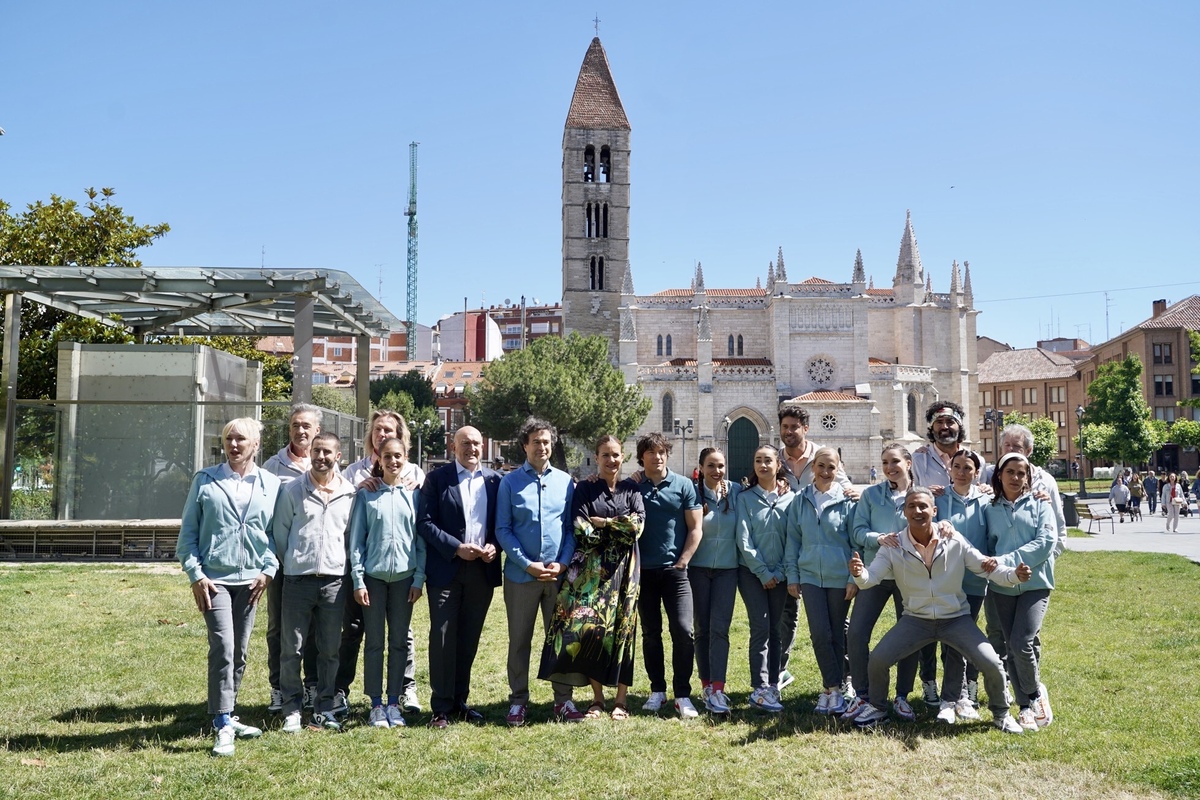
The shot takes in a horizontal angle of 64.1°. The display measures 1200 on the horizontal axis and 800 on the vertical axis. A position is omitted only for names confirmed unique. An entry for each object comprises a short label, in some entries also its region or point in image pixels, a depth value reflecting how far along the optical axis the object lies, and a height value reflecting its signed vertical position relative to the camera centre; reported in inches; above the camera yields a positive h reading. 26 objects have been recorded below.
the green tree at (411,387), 2586.1 +179.6
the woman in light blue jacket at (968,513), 239.9 -15.6
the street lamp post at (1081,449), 1600.6 +2.4
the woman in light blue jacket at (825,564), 242.1 -28.9
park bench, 837.5 -57.0
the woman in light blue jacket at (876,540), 237.9 -22.1
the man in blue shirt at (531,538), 236.2 -21.1
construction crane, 4672.7 +1158.6
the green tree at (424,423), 2333.9 +79.6
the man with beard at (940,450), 257.9 +0.2
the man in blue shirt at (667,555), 243.1 -26.4
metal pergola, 489.7 +87.2
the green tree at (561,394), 1828.2 +115.4
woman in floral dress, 232.7 -35.1
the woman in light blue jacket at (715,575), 244.5 -32.2
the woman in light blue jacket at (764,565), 246.7 -29.5
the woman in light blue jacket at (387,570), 229.6 -28.0
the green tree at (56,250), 694.5 +156.4
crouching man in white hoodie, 223.3 -34.9
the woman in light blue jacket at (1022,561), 227.1 -26.6
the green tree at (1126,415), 1769.2 +65.9
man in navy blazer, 233.3 -28.5
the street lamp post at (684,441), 2098.9 +23.1
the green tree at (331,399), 2093.9 +122.1
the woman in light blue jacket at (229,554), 211.0 -22.6
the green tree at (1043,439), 1968.5 +25.1
